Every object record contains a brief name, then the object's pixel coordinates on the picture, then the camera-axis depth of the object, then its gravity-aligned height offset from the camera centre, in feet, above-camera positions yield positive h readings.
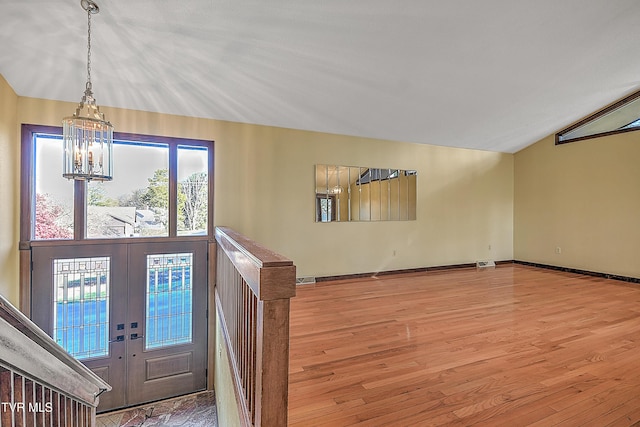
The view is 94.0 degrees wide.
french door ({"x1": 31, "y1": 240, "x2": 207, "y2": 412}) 11.96 -4.07
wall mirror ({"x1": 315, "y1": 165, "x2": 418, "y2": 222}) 16.52 +1.27
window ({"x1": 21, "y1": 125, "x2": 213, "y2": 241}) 11.70 +0.98
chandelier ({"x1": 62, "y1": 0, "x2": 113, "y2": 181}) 6.61 +1.58
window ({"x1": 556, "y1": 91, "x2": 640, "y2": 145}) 16.43 +5.52
